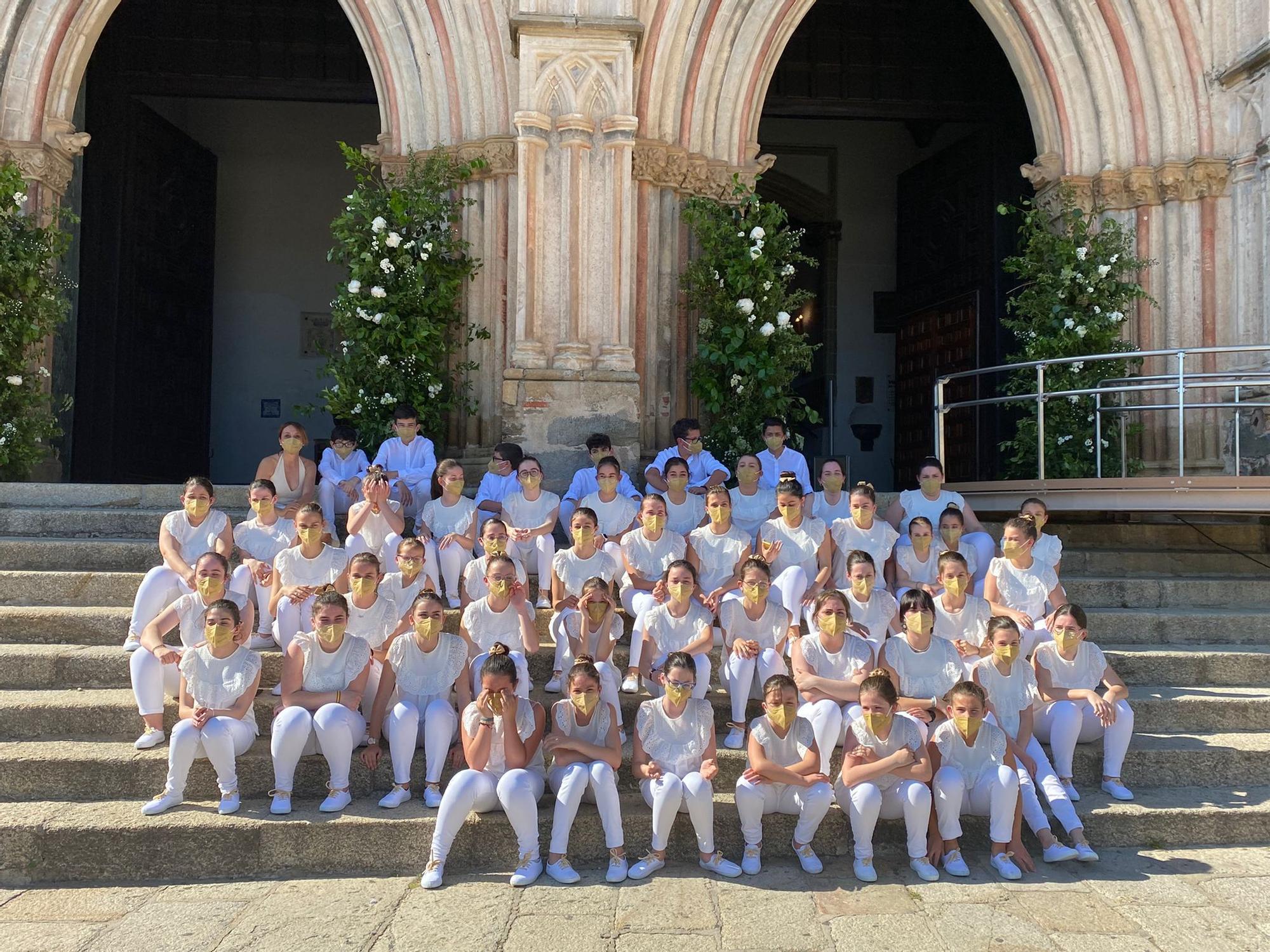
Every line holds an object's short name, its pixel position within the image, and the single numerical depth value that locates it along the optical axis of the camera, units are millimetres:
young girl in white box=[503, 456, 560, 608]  6312
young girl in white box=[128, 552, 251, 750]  4977
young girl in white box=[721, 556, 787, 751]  5219
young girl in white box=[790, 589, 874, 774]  4910
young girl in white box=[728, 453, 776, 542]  6652
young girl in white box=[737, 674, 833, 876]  4555
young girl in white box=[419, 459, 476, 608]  6102
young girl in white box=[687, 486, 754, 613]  5969
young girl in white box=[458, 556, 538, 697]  5324
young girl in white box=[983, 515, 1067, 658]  5824
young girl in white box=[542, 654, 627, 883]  4441
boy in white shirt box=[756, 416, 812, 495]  7219
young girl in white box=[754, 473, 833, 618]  6004
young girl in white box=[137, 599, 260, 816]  4645
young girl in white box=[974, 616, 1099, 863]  4879
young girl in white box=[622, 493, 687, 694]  5867
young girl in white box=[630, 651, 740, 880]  4488
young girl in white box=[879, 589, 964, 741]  5086
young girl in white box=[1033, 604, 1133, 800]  5020
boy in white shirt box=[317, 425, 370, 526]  6977
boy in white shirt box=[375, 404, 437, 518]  7133
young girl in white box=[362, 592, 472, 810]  4773
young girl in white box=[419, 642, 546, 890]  4395
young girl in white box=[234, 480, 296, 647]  6000
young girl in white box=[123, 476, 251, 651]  5461
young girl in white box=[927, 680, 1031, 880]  4520
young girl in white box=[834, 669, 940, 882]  4523
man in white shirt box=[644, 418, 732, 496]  7086
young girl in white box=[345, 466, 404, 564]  6094
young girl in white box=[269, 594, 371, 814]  4684
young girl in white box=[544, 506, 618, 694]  5797
